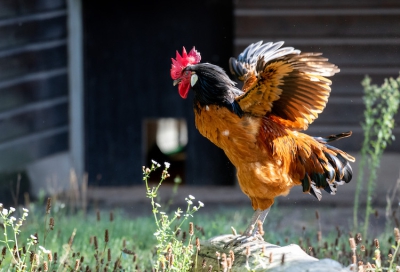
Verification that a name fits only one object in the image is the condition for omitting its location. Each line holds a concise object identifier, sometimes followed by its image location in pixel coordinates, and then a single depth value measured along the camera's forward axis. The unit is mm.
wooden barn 16828
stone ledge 6578
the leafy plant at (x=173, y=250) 6699
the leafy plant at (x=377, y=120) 10211
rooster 7598
